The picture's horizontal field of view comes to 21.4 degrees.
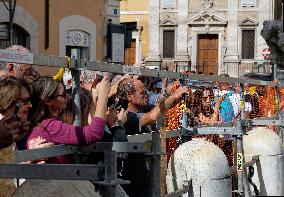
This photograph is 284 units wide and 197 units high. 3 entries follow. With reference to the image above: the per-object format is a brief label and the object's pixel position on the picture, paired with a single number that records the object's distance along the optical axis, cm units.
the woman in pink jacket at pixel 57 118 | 394
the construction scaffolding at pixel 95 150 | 300
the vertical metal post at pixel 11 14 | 1505
